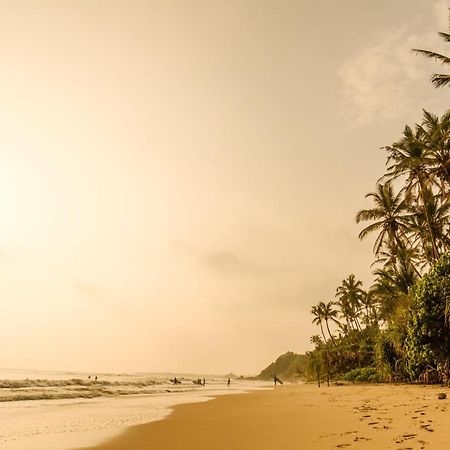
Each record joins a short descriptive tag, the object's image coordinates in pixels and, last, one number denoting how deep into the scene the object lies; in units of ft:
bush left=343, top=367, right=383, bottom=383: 110.73
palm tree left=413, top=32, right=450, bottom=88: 67.46
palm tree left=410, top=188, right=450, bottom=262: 97.71
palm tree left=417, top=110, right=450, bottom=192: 81.34
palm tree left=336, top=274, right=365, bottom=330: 179.63
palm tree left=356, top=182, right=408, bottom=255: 114.62
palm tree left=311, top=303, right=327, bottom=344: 207.01
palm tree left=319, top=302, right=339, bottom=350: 204.15
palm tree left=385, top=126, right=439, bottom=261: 87.51
